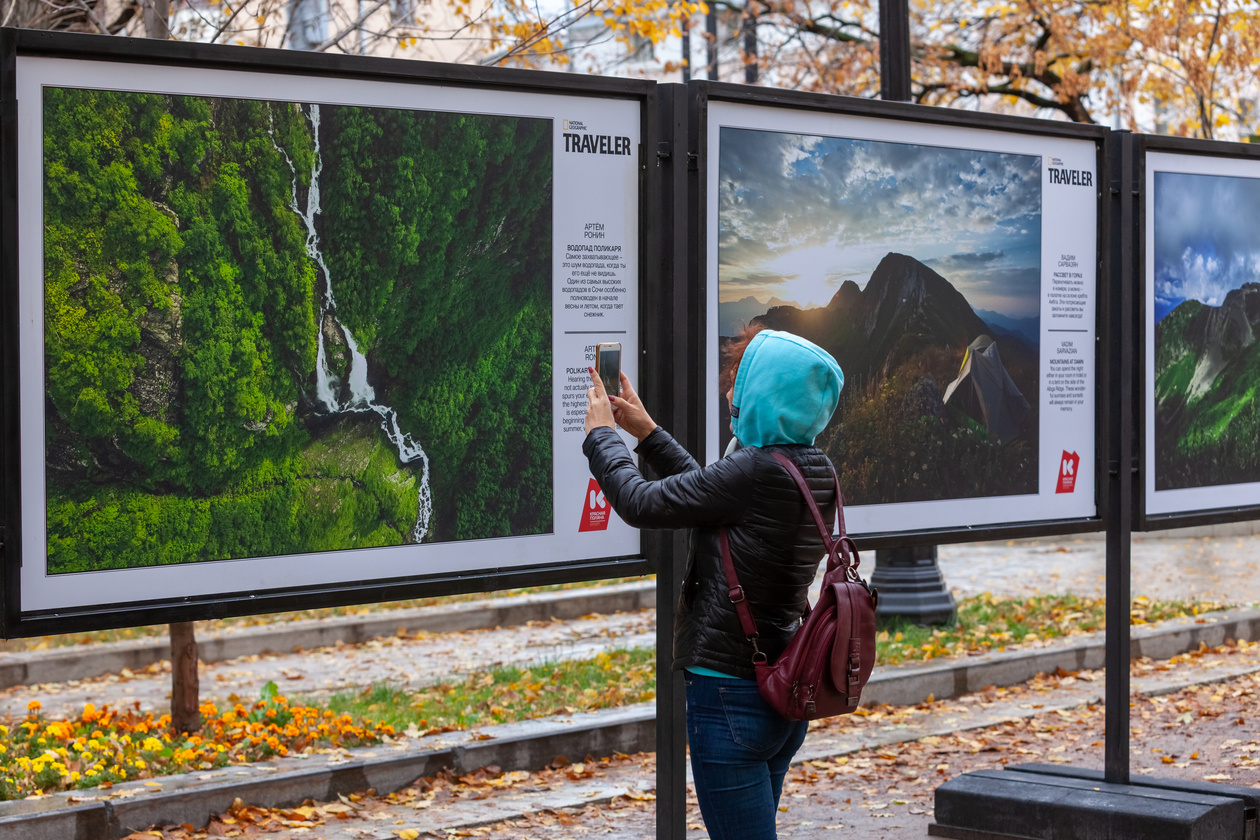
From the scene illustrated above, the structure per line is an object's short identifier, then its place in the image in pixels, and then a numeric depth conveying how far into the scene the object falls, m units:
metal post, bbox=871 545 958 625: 10.55
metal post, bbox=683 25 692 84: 19.01
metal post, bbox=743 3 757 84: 17.20
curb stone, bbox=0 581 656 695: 9.99
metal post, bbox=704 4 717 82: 18.92
